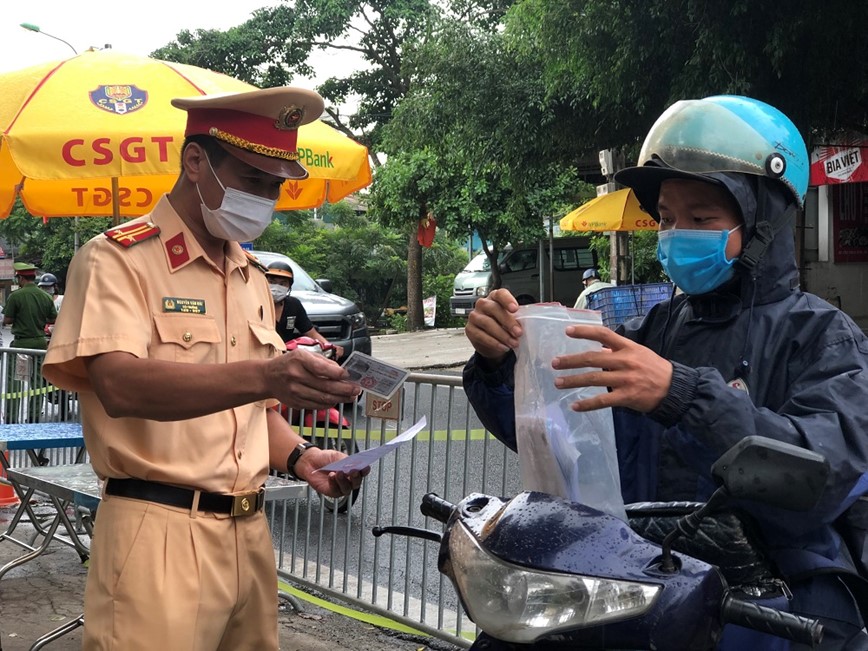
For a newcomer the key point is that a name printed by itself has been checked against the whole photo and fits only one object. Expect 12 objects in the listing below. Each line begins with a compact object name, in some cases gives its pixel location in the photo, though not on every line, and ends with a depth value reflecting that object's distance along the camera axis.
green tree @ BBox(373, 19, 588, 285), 15.31
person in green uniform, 13.80
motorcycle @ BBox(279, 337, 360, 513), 5.62
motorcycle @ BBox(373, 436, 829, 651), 1.53
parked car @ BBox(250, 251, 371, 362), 13.84
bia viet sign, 14.27
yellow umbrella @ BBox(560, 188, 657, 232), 15.00
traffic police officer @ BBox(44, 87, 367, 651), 2.28
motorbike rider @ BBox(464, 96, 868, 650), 1.82
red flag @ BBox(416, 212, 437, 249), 26.11
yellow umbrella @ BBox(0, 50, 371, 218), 5.19
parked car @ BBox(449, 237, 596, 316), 26.30
